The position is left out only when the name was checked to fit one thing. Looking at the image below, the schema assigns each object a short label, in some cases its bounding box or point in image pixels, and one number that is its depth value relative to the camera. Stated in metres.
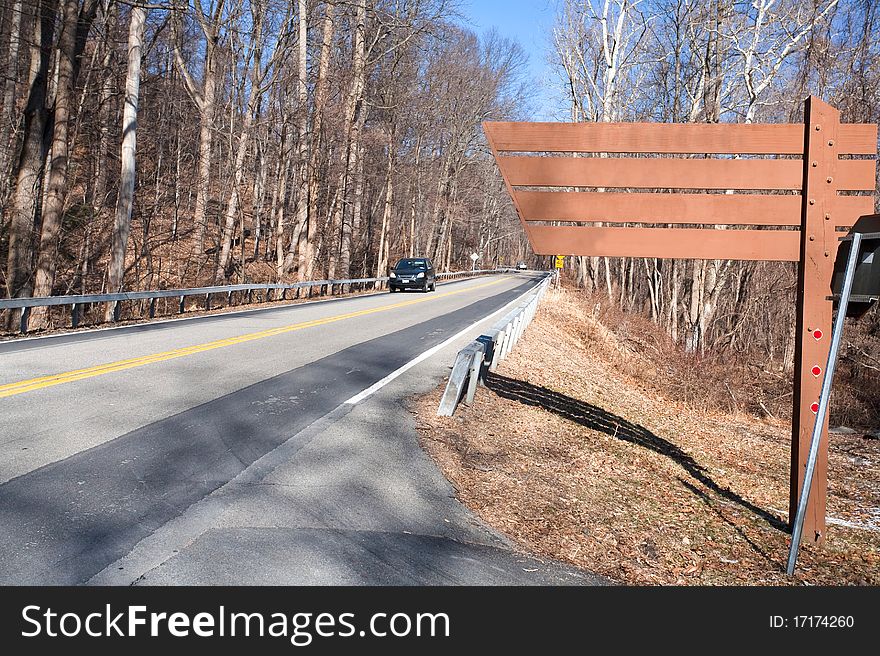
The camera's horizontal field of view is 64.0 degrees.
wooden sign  6.50
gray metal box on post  5.37
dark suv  35.12
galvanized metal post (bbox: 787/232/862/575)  5.36
